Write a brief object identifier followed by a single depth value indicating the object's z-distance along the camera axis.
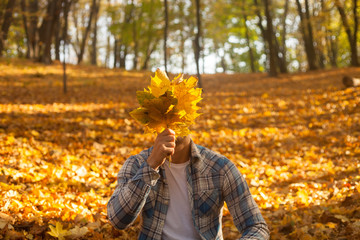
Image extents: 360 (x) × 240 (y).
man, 2.09
